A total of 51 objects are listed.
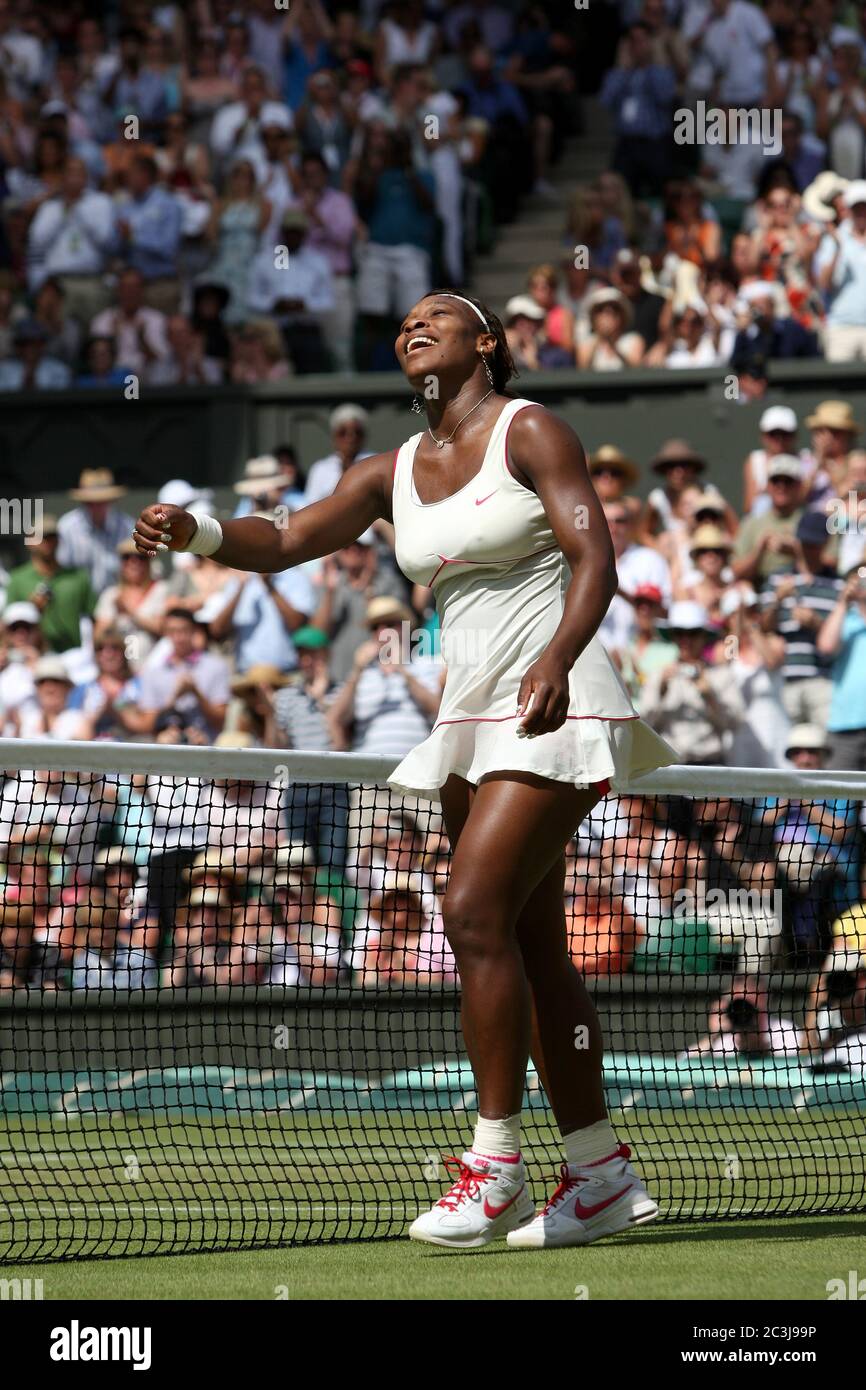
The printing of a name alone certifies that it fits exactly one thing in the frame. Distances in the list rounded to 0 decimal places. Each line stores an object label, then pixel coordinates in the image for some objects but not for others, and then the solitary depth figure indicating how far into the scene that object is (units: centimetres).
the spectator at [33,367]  1541
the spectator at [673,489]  1251
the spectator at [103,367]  1510
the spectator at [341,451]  1305
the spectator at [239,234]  1545
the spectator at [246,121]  1589
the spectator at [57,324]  1565
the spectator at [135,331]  1522
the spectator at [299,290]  1500
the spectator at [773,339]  1349
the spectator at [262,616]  1224
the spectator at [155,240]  1560
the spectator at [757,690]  1120
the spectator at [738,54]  1602
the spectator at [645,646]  1135
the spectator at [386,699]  1135
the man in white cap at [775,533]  1187
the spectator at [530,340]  1410
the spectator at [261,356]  1486
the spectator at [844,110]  1515
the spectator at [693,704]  1103
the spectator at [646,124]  1599
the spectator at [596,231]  1493
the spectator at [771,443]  1245
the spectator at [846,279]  1338
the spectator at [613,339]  1394
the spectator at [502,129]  1720
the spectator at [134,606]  1257
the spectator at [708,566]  1166
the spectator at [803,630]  1120
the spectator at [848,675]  1096
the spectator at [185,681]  1193
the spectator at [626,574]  1166
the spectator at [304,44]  1723
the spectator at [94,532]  1366
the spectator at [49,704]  1215
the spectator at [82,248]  1578
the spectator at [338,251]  1520
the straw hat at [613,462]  1237
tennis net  656
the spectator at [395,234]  1523
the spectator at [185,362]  1512
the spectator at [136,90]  1709
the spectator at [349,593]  1230
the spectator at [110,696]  1205
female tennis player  509
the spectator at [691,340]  1376
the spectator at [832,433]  1224
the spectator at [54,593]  1327
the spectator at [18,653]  1234
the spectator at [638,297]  1400
